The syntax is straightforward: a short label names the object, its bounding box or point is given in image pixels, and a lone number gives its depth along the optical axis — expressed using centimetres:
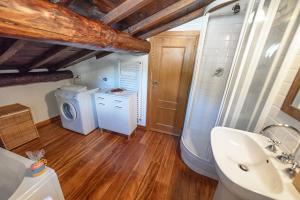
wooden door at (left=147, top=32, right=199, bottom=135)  213
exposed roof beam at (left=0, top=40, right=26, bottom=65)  136
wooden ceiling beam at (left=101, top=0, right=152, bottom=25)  111
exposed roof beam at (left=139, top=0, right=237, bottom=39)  181
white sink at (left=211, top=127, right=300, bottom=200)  65
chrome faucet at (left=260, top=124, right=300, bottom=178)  73
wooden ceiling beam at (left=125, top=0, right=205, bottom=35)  140
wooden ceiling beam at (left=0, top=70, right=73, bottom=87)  205
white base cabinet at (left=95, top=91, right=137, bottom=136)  226
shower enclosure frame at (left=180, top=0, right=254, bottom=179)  163
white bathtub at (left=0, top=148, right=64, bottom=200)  93
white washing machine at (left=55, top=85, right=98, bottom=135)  228
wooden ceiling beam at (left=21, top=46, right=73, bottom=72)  170
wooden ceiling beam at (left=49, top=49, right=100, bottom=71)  219
